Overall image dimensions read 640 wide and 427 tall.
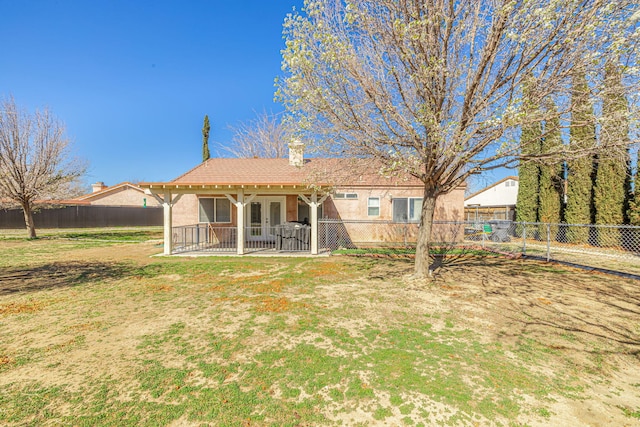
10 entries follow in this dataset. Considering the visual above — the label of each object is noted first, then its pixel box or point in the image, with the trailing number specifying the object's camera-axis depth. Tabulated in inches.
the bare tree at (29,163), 622.5
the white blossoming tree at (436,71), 188.1
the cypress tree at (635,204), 464.4
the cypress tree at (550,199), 600.4
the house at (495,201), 819.3
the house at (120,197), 1223.2
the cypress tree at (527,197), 653.3
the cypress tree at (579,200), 541.6
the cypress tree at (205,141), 902.7
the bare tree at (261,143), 1038.2
